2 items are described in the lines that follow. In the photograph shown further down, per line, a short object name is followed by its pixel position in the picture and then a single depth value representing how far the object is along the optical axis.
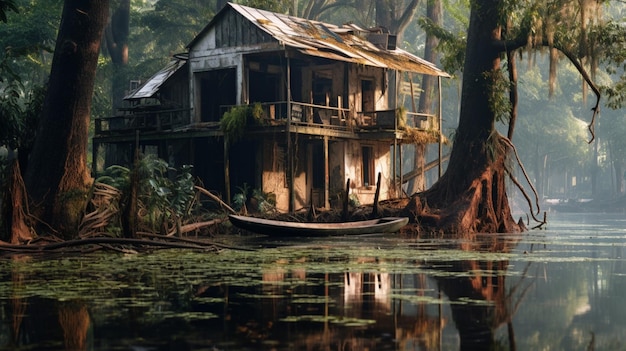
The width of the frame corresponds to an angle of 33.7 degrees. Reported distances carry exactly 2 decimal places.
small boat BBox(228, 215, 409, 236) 27.44
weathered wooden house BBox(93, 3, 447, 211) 36.66
